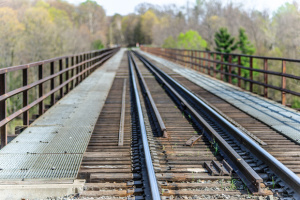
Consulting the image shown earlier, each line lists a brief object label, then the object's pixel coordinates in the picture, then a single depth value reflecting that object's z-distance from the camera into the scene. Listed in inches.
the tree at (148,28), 6358.3
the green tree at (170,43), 3962.1
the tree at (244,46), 2596.0
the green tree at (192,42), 3347.2
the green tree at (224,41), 2600.9
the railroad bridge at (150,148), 175.6
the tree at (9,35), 1264.8
